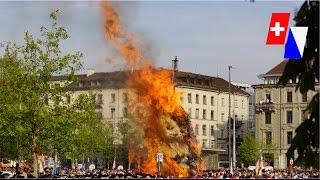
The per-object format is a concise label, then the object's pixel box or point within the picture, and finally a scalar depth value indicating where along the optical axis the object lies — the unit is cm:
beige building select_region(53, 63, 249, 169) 14300
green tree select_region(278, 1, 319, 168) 3507
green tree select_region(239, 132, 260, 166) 13462
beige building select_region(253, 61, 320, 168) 14038
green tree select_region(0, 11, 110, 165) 7125
